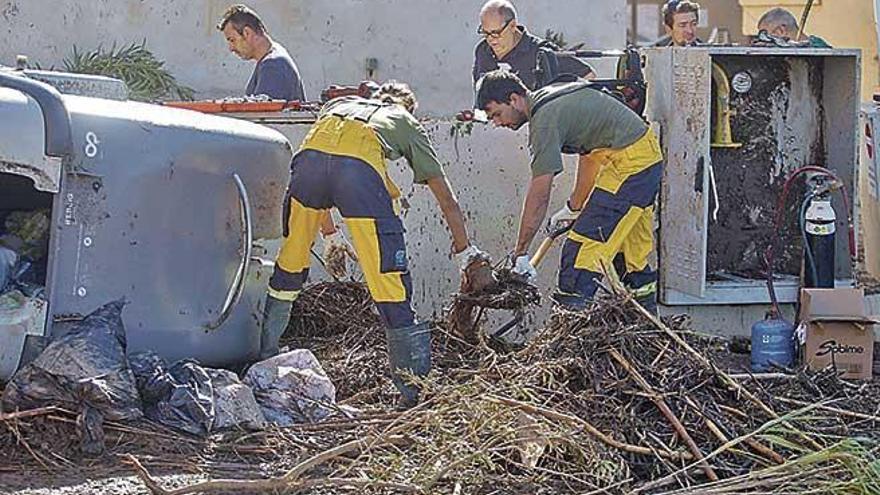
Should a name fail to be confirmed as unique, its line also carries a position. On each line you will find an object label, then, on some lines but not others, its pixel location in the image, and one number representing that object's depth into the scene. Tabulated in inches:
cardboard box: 253.0
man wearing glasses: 322.7
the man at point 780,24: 380.2
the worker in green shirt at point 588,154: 258.1
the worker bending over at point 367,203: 227.9
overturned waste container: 193.6
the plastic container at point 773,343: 264.1
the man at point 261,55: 333.1
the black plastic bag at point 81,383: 188.2
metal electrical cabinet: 286.5
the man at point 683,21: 345.1
